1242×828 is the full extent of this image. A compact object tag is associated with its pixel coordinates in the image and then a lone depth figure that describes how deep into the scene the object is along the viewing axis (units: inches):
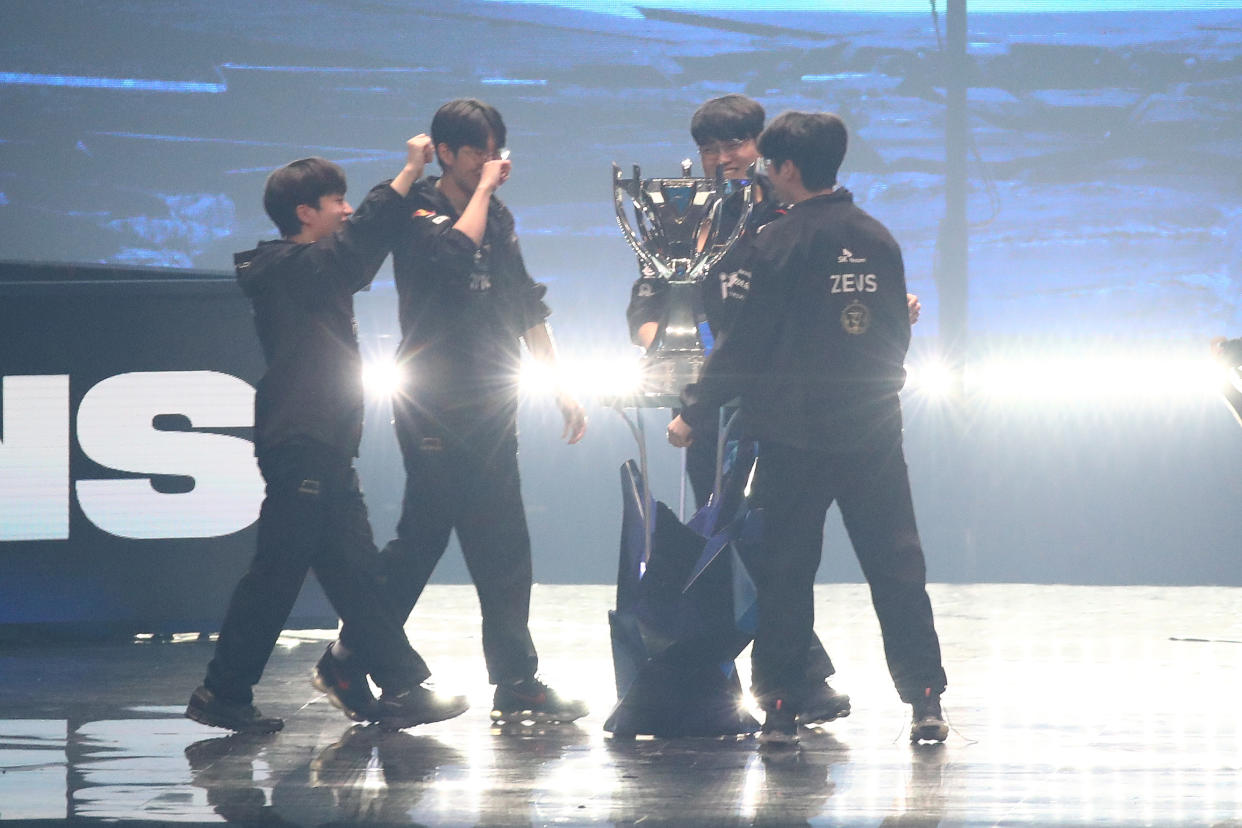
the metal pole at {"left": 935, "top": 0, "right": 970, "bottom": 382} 1473.9
